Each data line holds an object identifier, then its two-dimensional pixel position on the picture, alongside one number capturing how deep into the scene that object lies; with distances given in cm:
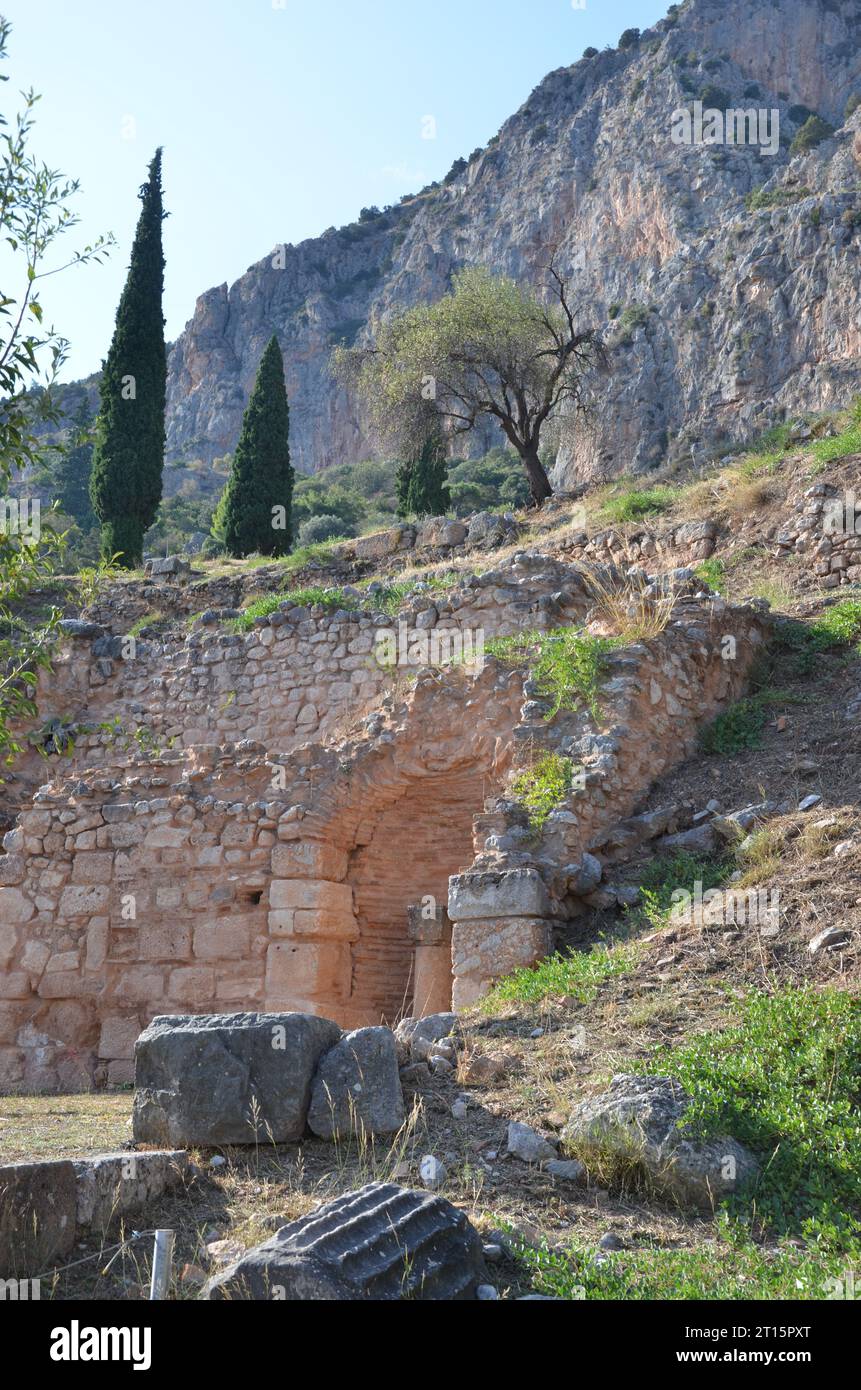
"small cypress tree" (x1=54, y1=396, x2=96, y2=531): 5356
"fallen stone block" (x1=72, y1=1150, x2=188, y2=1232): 442
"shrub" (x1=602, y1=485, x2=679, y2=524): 1653
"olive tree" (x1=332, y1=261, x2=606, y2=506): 2511
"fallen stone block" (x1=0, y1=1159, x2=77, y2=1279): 406
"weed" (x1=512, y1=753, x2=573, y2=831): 828
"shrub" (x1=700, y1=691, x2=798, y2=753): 925
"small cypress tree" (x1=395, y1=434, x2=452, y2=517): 2934
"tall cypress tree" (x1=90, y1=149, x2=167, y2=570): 2580
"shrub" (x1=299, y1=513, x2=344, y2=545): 3643
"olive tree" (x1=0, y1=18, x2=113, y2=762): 568
